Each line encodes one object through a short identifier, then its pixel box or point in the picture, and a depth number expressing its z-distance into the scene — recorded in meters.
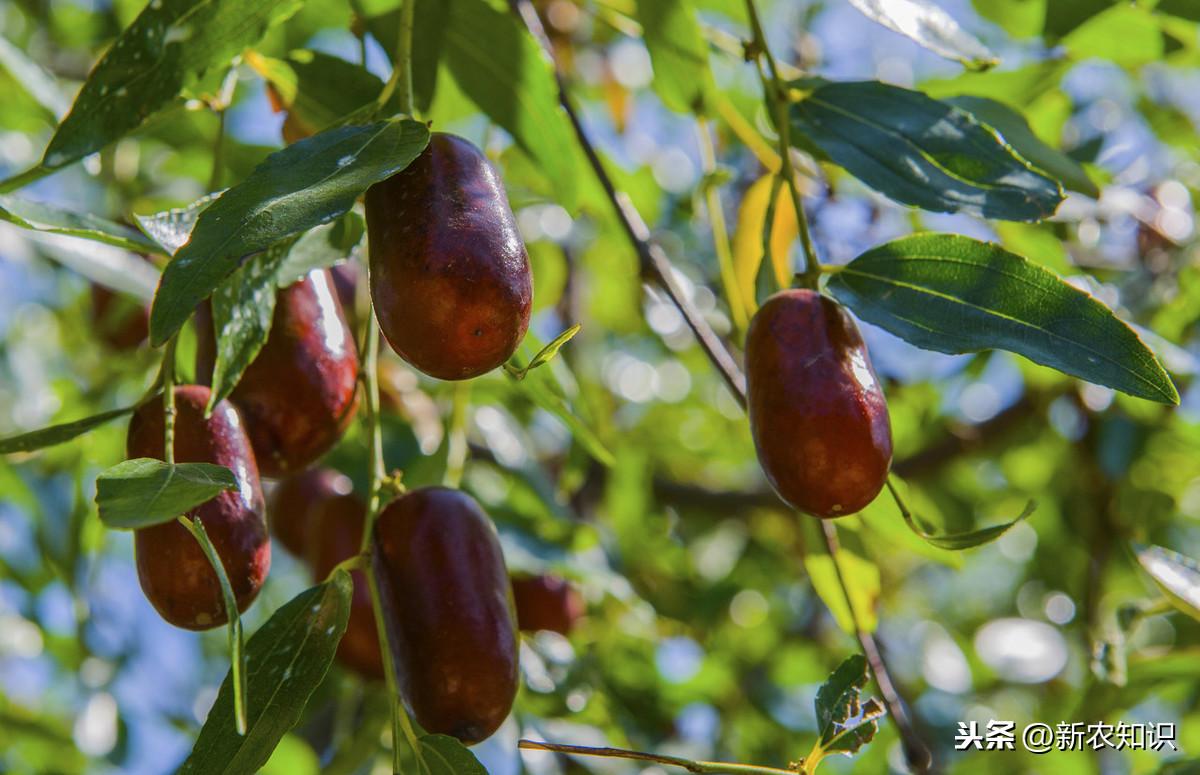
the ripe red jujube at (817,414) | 0.46
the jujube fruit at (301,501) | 0.61
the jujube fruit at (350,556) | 0.56
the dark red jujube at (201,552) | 0.46
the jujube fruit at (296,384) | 0.49
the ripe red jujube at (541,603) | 0.64
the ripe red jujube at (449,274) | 0.44
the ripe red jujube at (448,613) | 0.47
